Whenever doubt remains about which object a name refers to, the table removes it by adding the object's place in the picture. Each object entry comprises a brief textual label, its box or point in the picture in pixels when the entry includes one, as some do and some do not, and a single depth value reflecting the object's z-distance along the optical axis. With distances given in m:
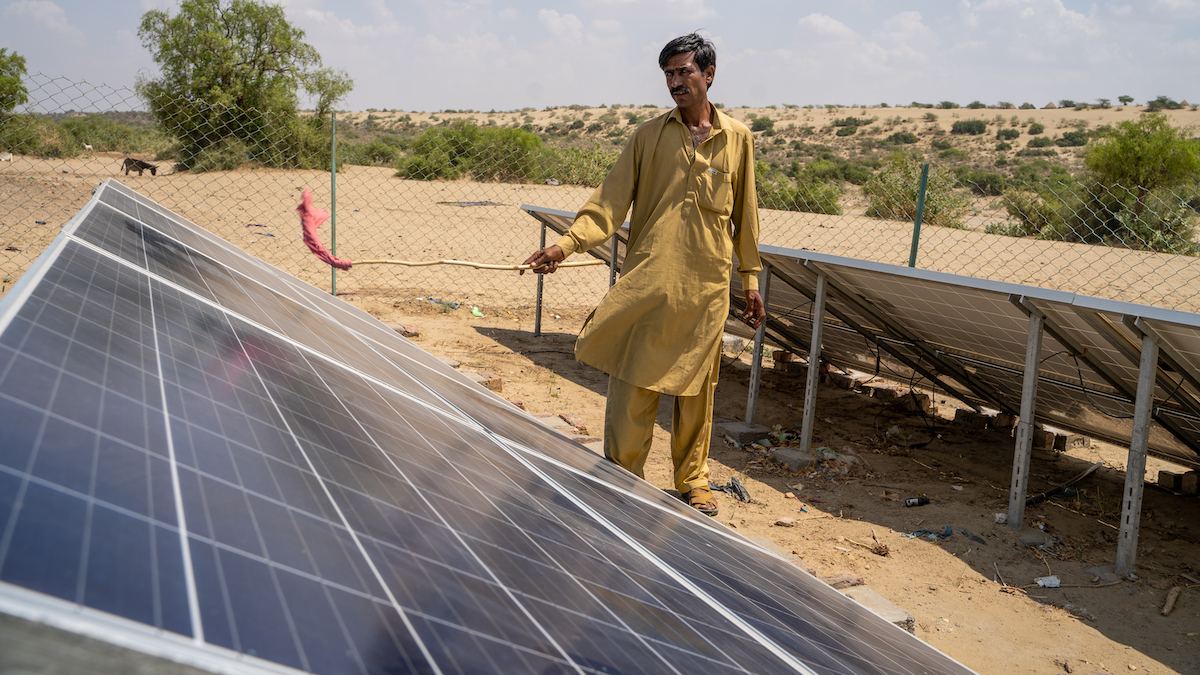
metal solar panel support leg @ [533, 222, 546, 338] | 8.12
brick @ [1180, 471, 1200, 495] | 5.27
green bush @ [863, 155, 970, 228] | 13.93
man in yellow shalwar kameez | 3.44
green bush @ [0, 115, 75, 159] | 10.29
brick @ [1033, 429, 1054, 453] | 6.32
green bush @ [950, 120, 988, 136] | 47.10
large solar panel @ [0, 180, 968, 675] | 0.67
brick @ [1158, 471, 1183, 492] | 5.36
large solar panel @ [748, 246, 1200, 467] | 3.87
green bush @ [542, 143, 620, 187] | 17.64
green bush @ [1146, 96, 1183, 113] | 52.34
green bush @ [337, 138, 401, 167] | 19.83
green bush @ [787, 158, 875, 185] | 27.77
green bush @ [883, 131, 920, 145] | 46.09
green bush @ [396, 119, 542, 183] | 16.53
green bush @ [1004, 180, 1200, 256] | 12.33
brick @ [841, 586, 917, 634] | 3.14
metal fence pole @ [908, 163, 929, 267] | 6.49
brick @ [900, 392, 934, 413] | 6.81
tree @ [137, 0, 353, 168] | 18.86
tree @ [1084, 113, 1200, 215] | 15.09
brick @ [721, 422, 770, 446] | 5.81
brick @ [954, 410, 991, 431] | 6.61
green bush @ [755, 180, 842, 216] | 16.47
